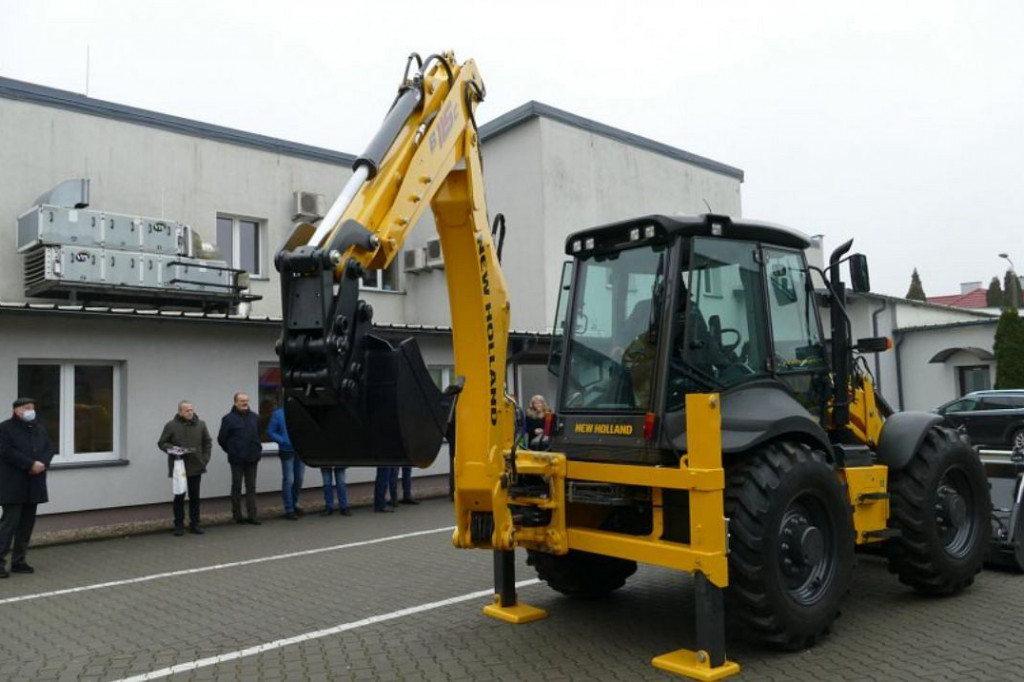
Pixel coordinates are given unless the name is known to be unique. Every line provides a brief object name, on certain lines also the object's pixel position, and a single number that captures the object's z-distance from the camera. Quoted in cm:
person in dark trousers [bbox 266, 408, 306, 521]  1289
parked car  1898
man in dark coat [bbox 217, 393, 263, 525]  1232
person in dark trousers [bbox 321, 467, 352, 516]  1308
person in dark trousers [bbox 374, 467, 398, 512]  1345
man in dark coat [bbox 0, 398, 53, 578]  944
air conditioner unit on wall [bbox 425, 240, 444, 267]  1986
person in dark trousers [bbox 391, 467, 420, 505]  1397
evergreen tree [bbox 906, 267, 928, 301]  8469
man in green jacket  1167
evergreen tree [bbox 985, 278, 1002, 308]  7075
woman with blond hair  1265
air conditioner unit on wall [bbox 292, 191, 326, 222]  1803
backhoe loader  492
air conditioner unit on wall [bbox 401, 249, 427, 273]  2033
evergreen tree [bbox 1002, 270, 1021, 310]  3007
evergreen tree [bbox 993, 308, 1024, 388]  2373
